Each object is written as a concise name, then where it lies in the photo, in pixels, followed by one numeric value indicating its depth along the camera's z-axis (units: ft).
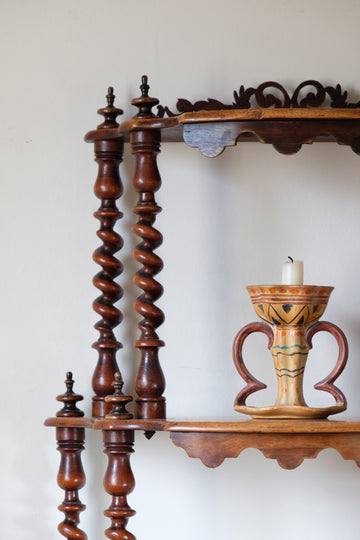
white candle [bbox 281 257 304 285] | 5.39
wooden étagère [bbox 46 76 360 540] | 5.21
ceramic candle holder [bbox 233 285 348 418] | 5.35
